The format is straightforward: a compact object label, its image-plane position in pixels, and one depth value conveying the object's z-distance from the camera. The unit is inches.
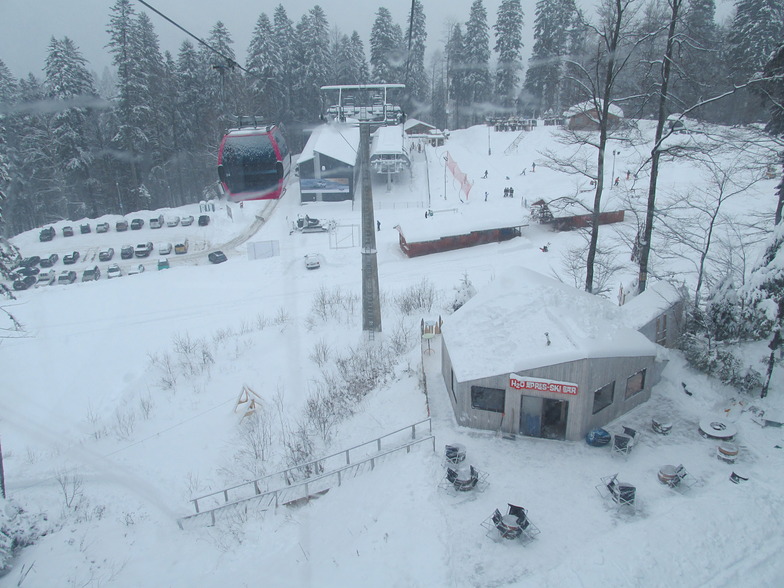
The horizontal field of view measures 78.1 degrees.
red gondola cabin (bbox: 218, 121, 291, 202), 577.9
